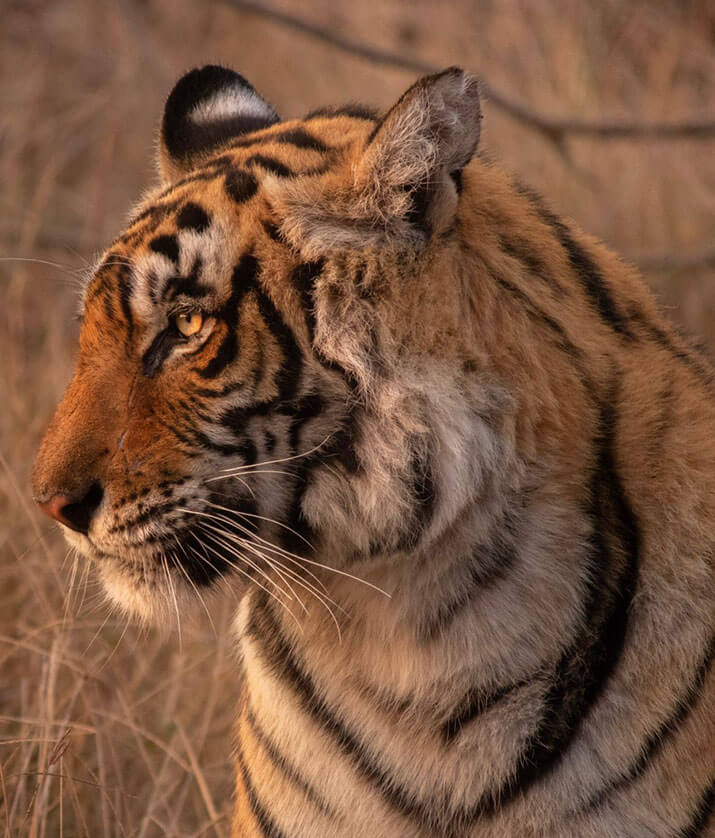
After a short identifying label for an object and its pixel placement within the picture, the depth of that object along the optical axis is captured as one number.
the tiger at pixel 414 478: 10.60
